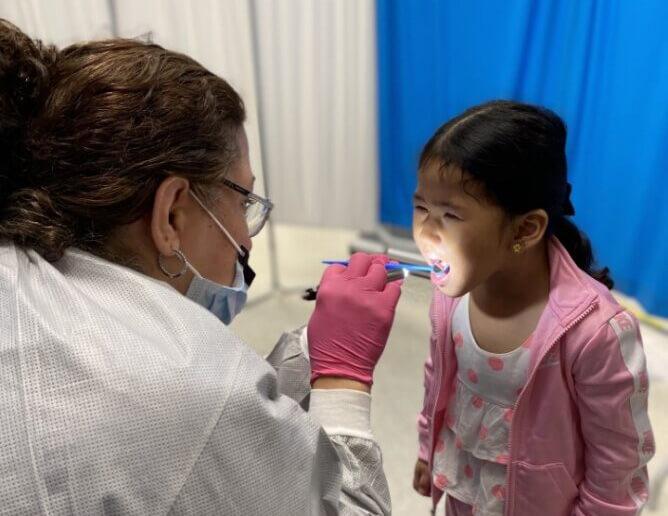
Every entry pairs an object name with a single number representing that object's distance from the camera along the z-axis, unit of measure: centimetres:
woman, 62
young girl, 92
